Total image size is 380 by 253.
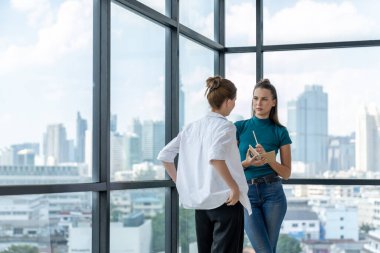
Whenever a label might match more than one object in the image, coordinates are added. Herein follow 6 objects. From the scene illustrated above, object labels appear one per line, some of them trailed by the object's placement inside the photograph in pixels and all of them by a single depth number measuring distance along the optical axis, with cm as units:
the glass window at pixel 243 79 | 543
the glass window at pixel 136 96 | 400
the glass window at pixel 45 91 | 318
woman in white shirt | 319
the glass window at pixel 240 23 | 545
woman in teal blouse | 393
